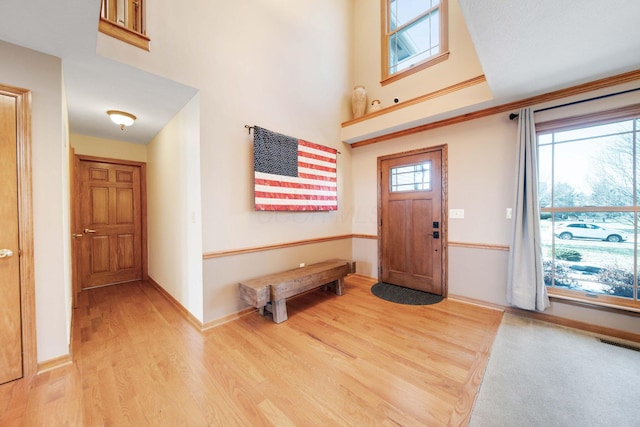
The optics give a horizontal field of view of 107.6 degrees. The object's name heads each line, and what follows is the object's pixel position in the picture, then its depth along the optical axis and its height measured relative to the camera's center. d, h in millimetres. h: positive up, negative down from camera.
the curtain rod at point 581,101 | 2204 +1087
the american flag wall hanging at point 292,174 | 2787 +499
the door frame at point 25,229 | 1670 -117
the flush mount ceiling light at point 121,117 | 2689 +1106
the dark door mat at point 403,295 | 3109 -1211
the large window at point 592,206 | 2230 +23
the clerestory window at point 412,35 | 3479 +2812
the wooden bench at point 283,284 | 2451 -847
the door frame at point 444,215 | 3217 -81
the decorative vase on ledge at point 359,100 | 4023 +1898
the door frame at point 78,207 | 2869 +79
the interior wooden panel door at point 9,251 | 1626 -266
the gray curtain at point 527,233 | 2490 -263
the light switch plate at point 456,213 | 3123 -60
